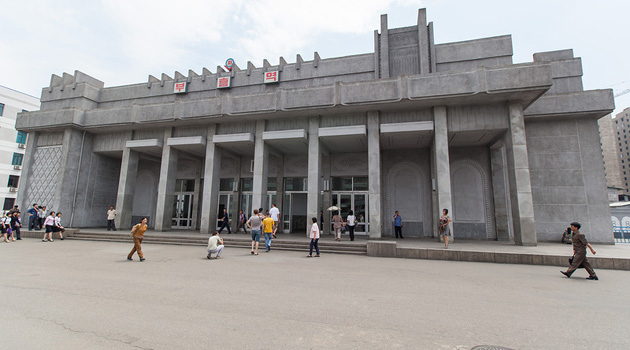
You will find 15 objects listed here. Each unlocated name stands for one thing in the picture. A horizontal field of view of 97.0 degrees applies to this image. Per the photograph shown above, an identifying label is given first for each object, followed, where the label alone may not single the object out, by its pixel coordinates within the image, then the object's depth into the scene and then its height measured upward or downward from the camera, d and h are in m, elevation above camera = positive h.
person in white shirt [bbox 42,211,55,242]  14.84 -0.69
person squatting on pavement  10.41 -1.14
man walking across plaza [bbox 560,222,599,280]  7.68 -0.90
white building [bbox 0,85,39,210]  34.09 +8.27
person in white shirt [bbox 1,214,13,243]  14.17 -0.80
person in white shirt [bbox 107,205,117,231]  18.00 -0.32
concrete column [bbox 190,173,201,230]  21.69 +0.90
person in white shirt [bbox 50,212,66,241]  15.37 -0.76
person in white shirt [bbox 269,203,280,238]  14.53 +0.20
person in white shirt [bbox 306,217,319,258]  11.34 -0.75
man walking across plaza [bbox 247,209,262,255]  11.69 -0.47
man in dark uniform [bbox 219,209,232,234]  17.61 -0.31
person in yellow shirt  12.03 -0.57
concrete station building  14.82 +4.76
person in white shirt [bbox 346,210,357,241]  15.16 -0.37
